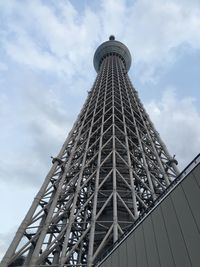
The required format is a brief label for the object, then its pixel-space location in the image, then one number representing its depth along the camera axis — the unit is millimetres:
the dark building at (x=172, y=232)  5841
